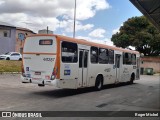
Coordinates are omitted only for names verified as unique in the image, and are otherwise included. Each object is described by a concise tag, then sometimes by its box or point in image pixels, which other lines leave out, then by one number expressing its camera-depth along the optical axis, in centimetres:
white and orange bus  911
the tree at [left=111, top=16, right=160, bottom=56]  4011
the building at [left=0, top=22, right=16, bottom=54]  3373
